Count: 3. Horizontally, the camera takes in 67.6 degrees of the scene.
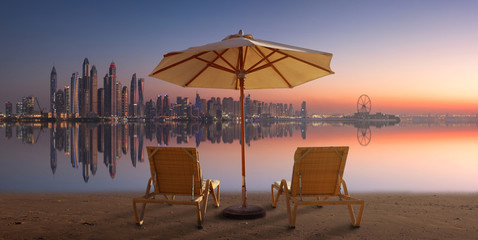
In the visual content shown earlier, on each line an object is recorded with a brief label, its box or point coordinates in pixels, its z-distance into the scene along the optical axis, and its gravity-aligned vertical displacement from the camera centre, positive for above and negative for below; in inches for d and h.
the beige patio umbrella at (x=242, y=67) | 187.8 +33.5
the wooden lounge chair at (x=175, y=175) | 187.2 -30.0
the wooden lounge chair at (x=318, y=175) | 185.8 -30.0
